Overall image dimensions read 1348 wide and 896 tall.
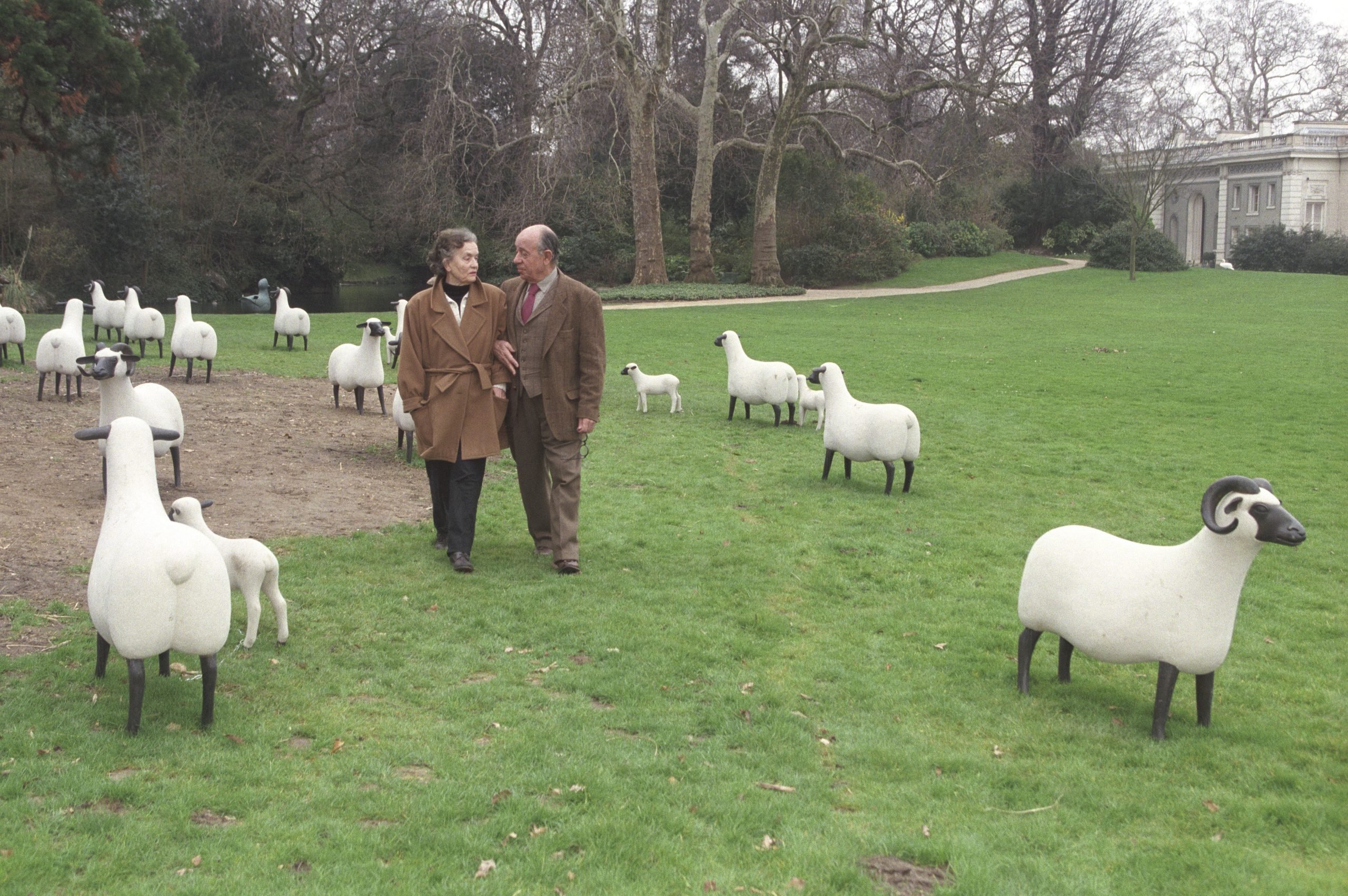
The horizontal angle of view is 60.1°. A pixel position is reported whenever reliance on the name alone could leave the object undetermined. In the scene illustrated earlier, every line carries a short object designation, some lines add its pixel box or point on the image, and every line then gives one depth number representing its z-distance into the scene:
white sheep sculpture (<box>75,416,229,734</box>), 5.27
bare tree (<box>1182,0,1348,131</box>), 82.19
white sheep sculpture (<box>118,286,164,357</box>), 19.77
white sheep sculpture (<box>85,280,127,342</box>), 21.86
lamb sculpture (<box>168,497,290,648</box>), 6.39
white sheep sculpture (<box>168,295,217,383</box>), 17.30
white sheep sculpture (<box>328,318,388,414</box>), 14.67
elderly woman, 8.14
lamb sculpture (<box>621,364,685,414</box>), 16.36
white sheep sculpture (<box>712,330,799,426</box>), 15.38
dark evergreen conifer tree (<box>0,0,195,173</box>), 19.66
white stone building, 71.69
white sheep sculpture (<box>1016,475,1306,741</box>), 5.51
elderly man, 8.32
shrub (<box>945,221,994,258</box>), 53.69
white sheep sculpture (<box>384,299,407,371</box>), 16.73
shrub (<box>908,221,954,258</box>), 52.12
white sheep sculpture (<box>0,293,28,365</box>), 18.59
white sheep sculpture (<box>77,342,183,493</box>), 9.08
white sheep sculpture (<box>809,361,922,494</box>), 11.22
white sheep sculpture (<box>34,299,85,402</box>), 15.01
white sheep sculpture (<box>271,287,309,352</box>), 23.12
